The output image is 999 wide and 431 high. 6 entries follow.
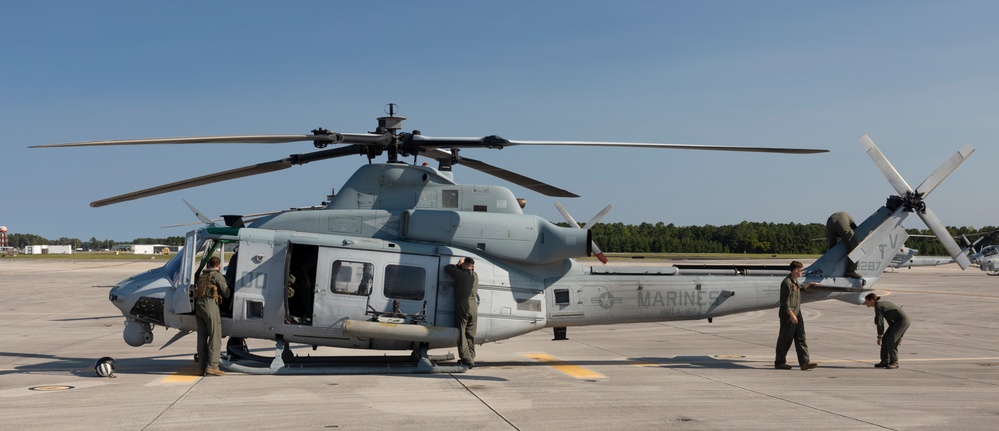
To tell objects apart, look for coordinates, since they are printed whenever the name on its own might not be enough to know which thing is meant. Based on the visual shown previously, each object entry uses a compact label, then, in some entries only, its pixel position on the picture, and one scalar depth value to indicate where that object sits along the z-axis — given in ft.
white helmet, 36.06
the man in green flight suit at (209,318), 37.04
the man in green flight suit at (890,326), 42.65
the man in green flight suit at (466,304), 38.96
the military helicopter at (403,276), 38.45
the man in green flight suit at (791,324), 41.78
